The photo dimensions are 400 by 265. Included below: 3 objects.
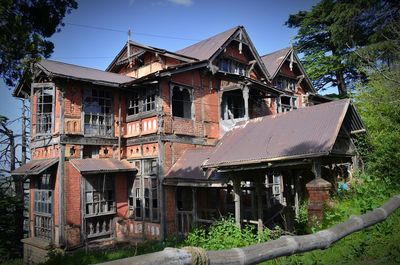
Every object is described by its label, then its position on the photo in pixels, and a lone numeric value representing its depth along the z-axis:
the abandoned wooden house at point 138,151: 14.52
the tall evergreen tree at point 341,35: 21.14
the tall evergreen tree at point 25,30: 7.59
